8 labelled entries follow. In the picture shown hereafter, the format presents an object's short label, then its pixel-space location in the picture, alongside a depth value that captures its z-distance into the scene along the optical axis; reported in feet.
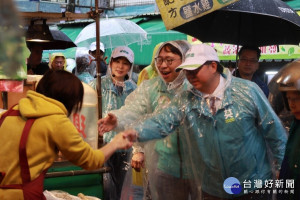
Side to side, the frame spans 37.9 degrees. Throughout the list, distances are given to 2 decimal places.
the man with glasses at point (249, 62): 16.72
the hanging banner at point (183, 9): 12.55
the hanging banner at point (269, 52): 30.63
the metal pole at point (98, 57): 13.04
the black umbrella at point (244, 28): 17.12
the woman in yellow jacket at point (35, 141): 7.80
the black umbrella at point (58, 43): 21.29
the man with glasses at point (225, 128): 10.82
